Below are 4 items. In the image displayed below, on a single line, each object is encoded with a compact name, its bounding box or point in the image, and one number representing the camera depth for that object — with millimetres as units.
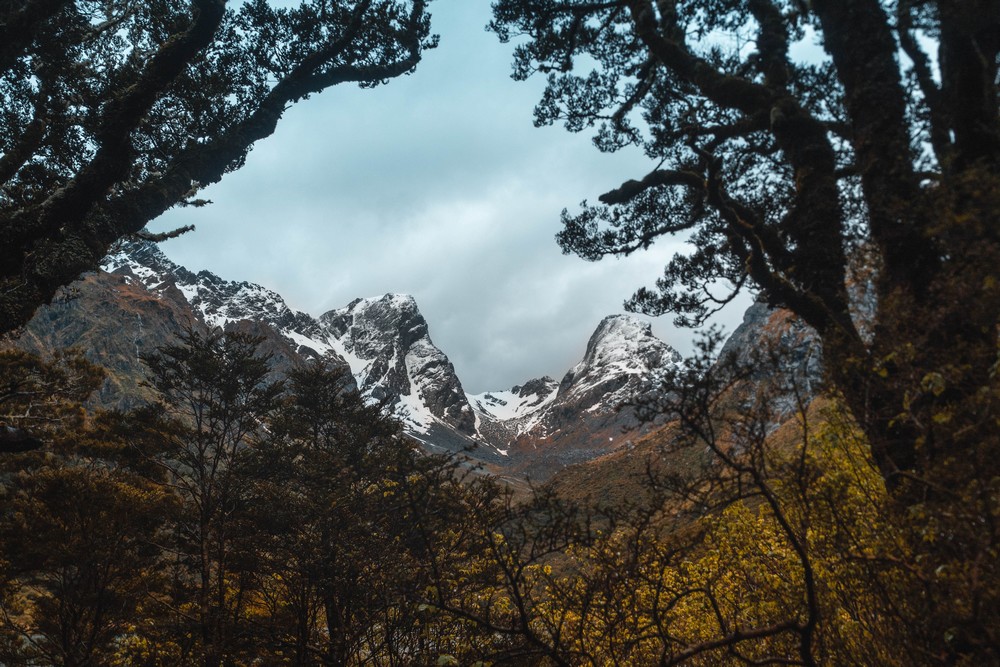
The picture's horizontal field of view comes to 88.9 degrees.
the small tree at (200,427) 13156
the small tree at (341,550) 5559
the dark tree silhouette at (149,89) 6676
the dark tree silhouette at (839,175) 2906
